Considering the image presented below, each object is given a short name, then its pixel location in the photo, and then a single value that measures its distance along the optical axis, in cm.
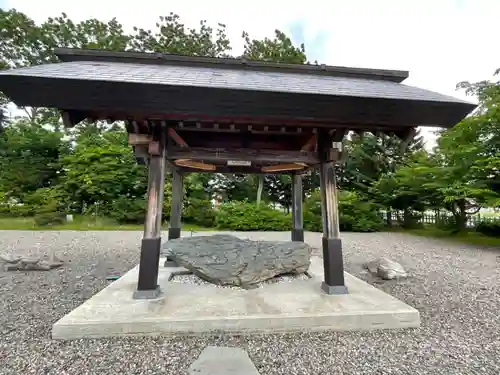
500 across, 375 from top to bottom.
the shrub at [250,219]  1183
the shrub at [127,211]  1246
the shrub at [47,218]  1120
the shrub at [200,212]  1273
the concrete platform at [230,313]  245
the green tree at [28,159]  1357
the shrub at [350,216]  1175
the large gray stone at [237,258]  353
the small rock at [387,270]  464
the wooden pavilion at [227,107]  231
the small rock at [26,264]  506
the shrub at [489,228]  990
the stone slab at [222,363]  190
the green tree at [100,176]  1295
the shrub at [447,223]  1066
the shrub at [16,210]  1266
